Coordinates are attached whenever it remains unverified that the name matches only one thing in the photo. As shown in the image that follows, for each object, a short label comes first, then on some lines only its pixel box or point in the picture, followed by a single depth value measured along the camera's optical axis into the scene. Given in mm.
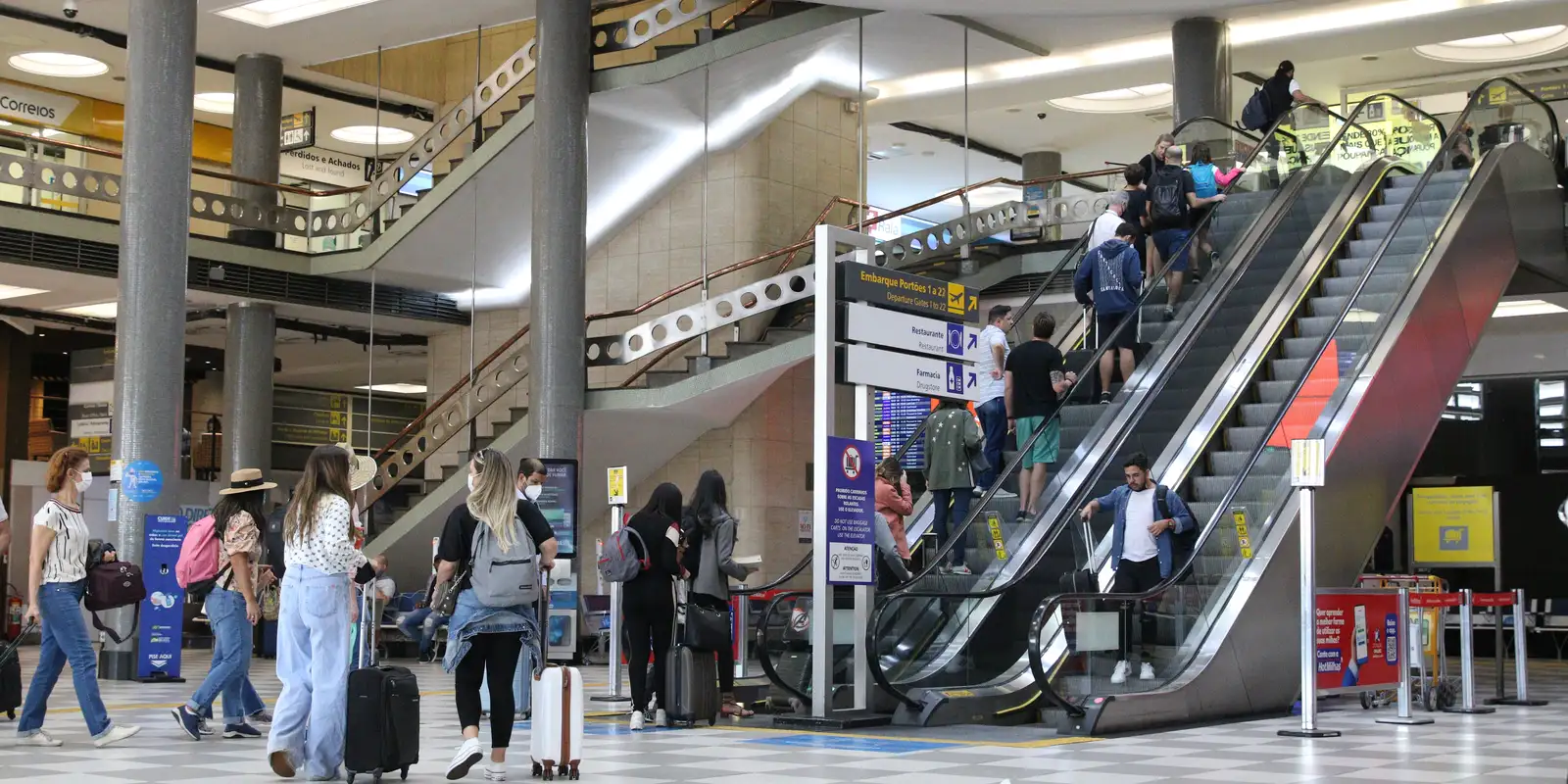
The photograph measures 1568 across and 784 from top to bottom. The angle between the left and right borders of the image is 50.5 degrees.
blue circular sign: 14992
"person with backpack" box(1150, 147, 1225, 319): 14492
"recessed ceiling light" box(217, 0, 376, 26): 19312
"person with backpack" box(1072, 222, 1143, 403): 13539
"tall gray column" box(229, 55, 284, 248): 20641
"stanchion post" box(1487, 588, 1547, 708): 11859
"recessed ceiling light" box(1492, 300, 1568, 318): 20469
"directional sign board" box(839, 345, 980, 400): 9641
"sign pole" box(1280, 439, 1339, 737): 9055
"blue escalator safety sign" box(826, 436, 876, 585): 9617
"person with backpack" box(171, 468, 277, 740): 8500
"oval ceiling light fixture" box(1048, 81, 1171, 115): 25938
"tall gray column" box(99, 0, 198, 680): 15195
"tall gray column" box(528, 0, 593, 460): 17656
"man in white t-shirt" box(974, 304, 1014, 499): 12547
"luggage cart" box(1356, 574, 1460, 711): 11344
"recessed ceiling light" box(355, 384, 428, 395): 30678
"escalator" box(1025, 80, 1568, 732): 9617
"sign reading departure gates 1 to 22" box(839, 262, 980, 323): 9758
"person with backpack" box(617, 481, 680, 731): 9508
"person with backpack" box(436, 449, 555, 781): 7012
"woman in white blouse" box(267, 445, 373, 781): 6992
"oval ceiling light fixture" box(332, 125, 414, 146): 25792
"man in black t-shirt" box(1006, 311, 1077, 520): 11898
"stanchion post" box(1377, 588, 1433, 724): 10227
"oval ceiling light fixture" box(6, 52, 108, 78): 22109
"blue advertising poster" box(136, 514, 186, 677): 14820
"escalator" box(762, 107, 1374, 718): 9852
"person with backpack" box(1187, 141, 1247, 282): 14562
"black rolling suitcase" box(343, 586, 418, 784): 6820
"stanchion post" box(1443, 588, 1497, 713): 11258
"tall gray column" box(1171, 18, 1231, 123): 19562
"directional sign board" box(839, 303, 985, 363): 9719
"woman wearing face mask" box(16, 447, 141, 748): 8414
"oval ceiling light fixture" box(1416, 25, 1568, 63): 23266
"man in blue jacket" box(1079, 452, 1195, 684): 10203
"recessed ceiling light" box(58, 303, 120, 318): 21828
